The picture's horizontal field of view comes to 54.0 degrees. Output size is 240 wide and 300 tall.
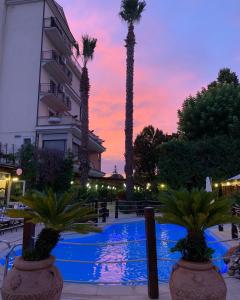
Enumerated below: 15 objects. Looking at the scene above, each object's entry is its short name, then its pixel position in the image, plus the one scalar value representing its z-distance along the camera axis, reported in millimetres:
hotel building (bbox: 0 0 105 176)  21512
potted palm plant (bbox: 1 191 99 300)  2815
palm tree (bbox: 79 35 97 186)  18465
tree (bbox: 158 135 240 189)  19330
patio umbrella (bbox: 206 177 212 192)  13875
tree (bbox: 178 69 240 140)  20366
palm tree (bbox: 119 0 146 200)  17943
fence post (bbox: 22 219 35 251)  3783
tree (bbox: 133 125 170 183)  30834
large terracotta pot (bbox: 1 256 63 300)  2781
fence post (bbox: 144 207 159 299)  3786
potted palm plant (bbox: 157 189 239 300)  2761
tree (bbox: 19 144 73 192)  17480
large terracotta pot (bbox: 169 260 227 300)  2726
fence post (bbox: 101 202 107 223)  13141
